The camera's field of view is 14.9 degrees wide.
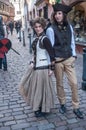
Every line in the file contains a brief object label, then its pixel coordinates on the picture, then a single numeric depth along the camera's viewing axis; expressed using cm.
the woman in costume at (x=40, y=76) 511
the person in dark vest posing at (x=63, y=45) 514
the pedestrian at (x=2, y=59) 974
